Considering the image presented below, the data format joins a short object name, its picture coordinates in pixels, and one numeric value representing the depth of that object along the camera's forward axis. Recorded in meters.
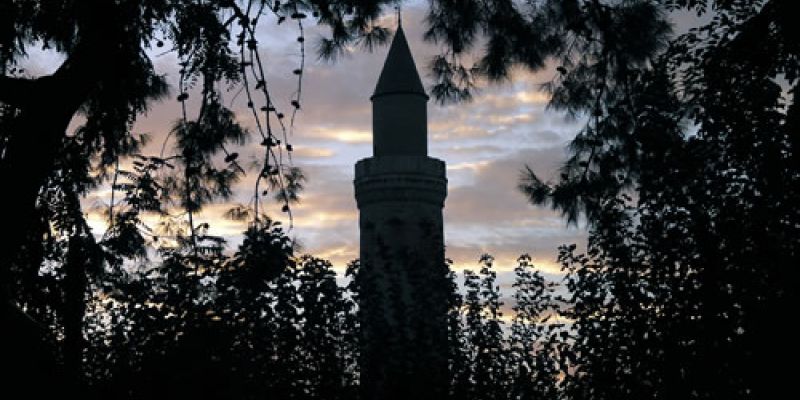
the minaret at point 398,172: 38.53
